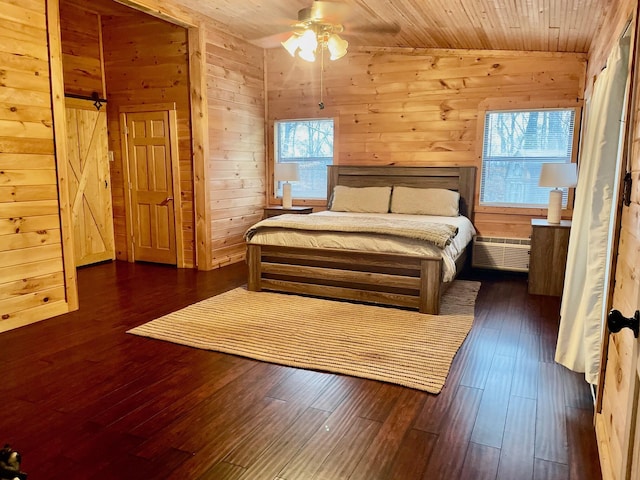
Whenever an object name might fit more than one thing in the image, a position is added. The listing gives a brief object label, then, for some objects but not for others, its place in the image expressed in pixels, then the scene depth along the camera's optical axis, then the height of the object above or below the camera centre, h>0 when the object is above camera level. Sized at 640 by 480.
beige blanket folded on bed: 3.85 -0.48
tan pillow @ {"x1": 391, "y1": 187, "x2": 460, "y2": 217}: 5.34 -0.34
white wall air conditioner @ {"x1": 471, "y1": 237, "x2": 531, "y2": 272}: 5.36 -0.93
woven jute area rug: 2.88 -1.16
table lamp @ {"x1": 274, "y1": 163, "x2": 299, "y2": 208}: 6.02 -0.04
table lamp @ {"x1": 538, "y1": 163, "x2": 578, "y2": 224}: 4.61 -0.08
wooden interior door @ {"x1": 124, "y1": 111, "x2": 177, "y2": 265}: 5.57 -0.16
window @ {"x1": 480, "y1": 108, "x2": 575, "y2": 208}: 5.14 +0.23
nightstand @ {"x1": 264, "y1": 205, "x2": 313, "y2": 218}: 6.00 -0.50
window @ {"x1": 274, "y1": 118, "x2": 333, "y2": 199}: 6.35 +0.28
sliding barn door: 5.59 -0.14
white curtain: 2.32 -0.30
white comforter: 3.90 -0.62
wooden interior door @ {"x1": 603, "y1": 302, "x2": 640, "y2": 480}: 1.02 -0.54
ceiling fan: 3.94 +1.26
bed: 3.87 -0.88
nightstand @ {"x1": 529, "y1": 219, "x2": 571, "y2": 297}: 4.48 -0.81
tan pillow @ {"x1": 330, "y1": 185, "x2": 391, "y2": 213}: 5.64 -0.34
